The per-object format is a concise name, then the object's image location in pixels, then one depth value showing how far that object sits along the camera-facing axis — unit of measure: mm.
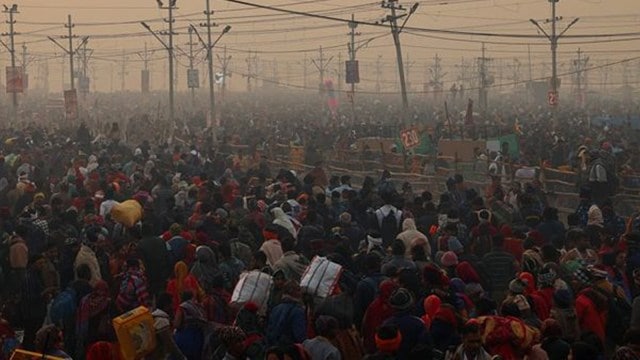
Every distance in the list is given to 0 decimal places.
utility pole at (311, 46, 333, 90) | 106750
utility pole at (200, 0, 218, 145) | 38438
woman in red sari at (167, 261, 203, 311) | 9368
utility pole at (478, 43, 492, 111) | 65000
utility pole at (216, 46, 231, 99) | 90412
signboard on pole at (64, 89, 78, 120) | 39750
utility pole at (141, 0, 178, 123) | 42844
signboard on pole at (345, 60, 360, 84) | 46116
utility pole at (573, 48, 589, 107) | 92188
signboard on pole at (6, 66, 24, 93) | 47894
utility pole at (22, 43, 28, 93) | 99875
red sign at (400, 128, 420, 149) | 24844
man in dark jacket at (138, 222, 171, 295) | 11047
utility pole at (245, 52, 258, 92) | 163975
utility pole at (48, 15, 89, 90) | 54475
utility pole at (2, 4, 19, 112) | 55281
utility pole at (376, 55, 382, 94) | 190375
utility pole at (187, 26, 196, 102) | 68288
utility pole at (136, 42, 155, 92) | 83500
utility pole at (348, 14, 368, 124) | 46156
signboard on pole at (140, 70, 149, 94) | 83525
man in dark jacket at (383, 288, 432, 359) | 7383
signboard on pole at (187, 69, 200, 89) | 56719
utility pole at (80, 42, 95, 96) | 78688
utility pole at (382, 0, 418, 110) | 32438
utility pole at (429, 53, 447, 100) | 127188
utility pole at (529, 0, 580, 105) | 41397
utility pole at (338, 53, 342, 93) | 134088
